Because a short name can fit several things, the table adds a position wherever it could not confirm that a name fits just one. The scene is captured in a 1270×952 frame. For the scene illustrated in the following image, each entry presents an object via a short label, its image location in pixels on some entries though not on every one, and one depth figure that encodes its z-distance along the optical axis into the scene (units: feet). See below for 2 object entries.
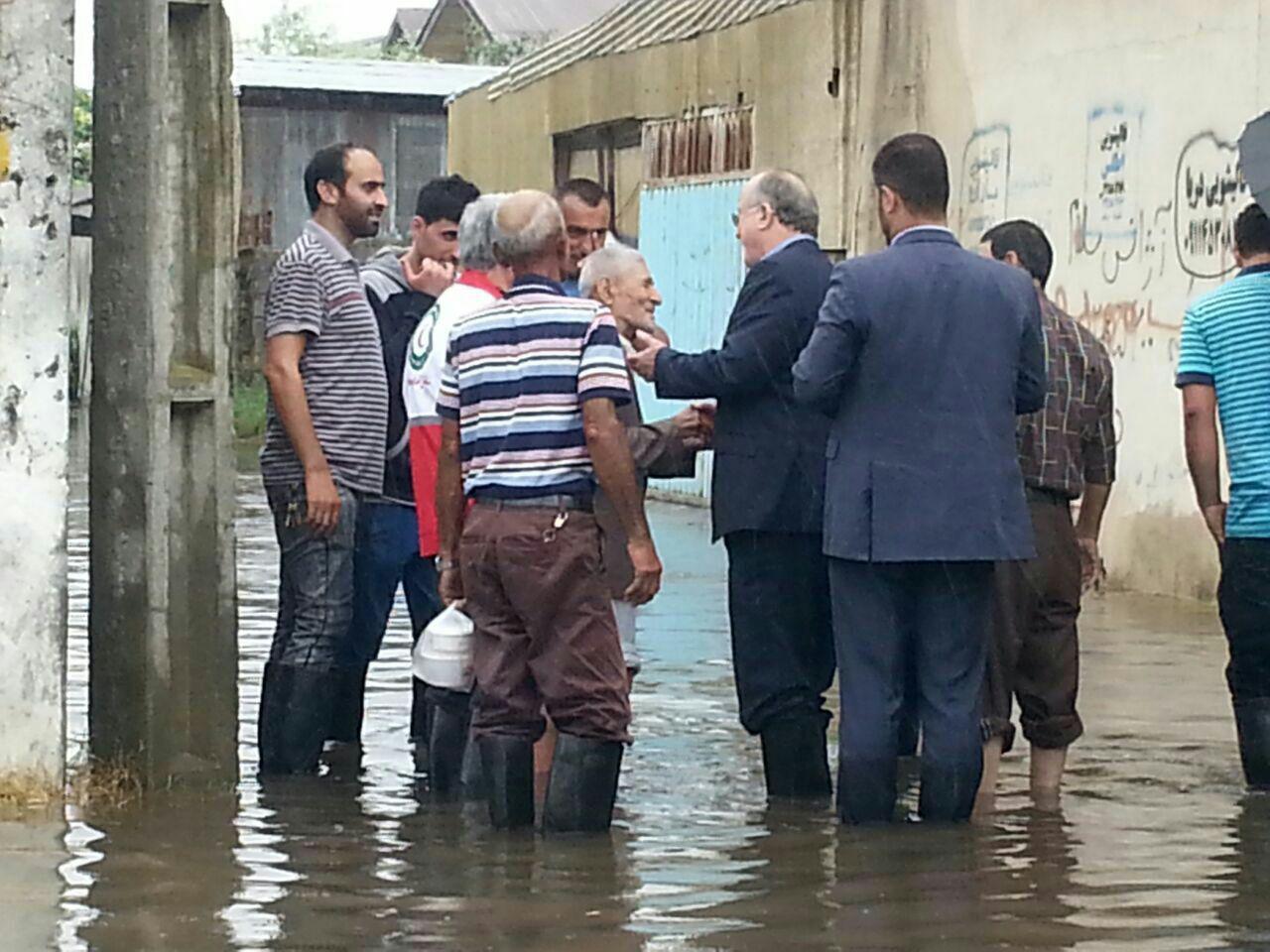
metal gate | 67.31
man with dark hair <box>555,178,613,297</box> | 29.78
